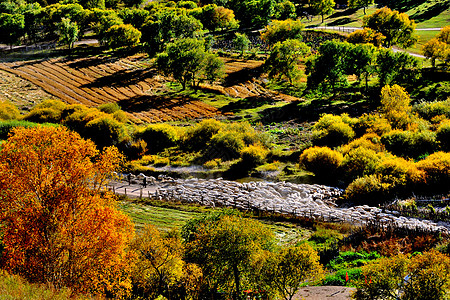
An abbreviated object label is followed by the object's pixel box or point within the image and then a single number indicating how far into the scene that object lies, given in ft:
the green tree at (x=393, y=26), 359.66
